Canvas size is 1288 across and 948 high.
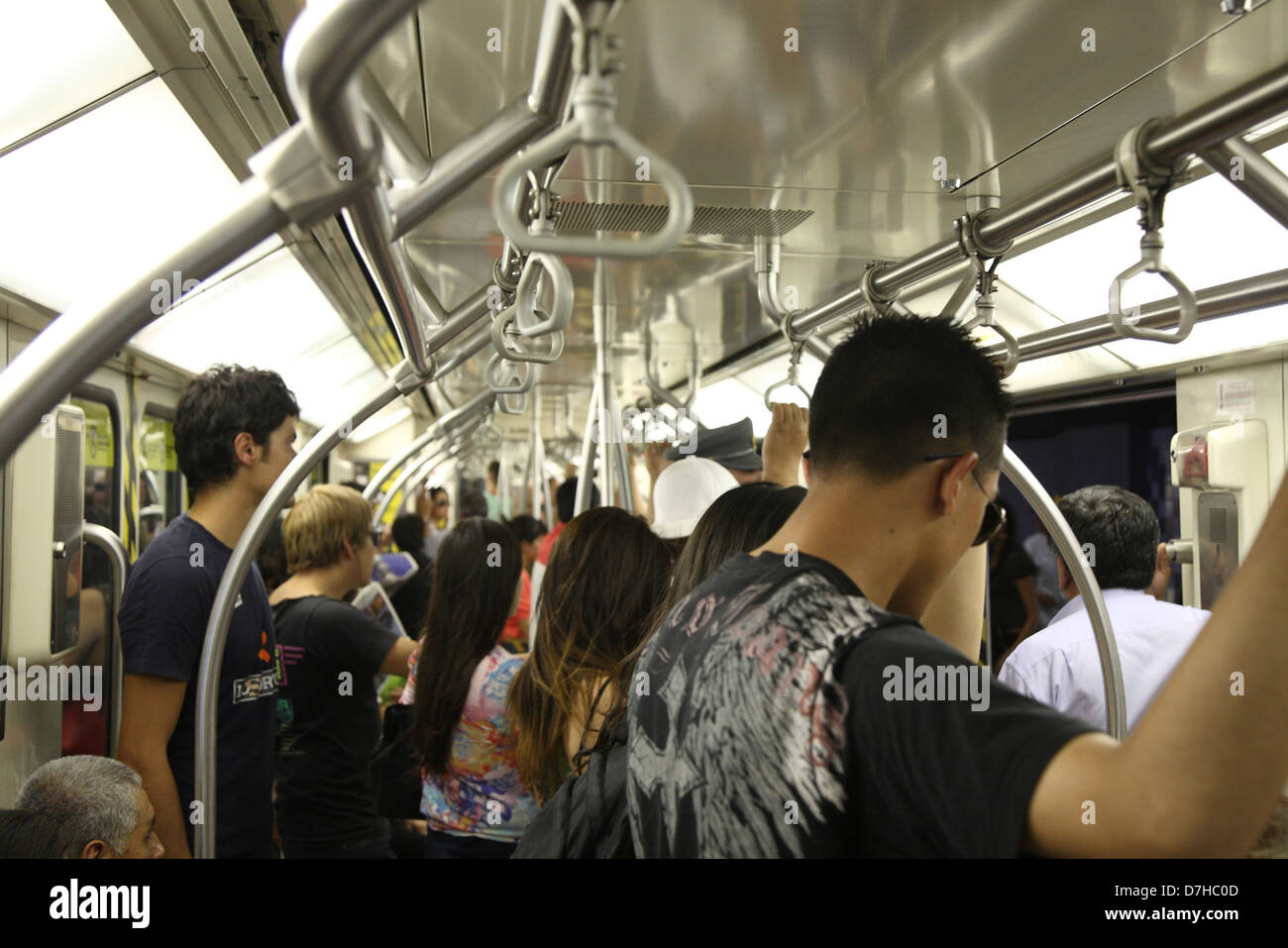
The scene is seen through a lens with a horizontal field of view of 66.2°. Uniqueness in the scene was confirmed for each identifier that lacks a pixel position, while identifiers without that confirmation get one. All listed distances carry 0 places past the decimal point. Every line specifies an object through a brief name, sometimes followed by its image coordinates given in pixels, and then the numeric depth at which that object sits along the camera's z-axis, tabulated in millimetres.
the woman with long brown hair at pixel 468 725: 2580
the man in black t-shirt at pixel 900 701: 815
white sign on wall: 3330
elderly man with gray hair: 1729
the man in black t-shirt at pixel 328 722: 3121
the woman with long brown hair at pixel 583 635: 2264
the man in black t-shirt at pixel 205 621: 2135
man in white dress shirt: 2658
